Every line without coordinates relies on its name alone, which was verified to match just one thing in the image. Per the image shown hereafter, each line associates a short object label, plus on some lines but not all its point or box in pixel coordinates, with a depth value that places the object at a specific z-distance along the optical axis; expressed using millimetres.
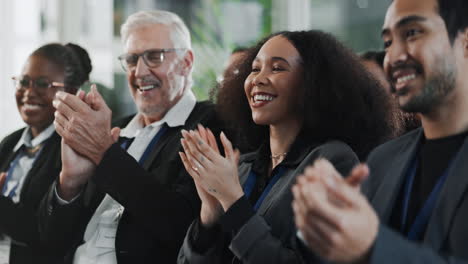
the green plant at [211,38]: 4992
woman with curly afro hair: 1730
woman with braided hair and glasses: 2654
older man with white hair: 2152
